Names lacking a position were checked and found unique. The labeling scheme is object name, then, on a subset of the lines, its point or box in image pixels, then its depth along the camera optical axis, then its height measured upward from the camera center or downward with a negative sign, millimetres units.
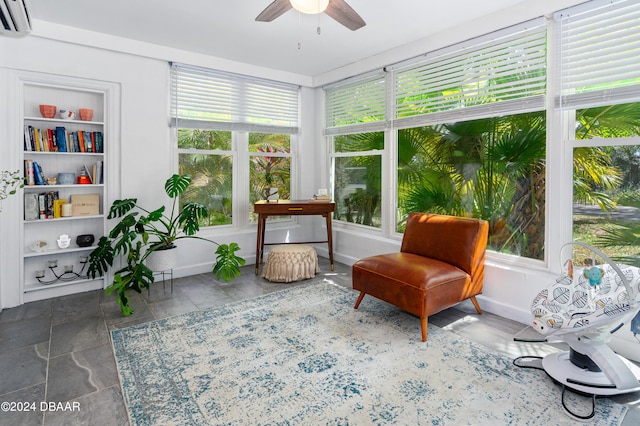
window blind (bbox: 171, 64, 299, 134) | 4059 +1336
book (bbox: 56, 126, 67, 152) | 3383 +670
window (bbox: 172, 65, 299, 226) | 4137 +928
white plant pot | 3484 -522
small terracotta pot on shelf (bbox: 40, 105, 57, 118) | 3285 +913
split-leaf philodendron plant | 3258 -316
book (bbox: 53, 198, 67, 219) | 3398 -8
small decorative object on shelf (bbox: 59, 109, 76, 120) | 3367 +900
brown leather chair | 2594 -490
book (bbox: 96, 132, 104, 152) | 3605 +669
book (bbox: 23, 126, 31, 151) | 3228 +624
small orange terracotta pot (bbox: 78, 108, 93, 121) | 3494 +941
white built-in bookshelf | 3285 +237
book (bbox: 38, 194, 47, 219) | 3334 +16
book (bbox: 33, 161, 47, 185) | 3270 +314
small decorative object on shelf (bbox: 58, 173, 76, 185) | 3441 +287
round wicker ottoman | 3898 -639
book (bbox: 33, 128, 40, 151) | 3271 +648
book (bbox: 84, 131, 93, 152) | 3535 +665
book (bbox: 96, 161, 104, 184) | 3615 +367
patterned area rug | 1771 -1006
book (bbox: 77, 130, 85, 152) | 3495 +674
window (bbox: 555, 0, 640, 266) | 2361 +647
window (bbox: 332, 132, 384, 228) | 4410 +400
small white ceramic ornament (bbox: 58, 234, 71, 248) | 3428 -326
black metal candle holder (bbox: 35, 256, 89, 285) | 3420 -665
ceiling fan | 2232 +1307
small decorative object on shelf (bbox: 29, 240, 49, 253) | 3332 -366
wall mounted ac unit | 2201 +1263
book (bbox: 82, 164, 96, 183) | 3621 +356
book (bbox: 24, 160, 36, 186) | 3221 +328
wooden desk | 4170 -31
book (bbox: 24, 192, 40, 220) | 3262 +16
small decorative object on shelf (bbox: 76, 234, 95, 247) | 3500 -322
